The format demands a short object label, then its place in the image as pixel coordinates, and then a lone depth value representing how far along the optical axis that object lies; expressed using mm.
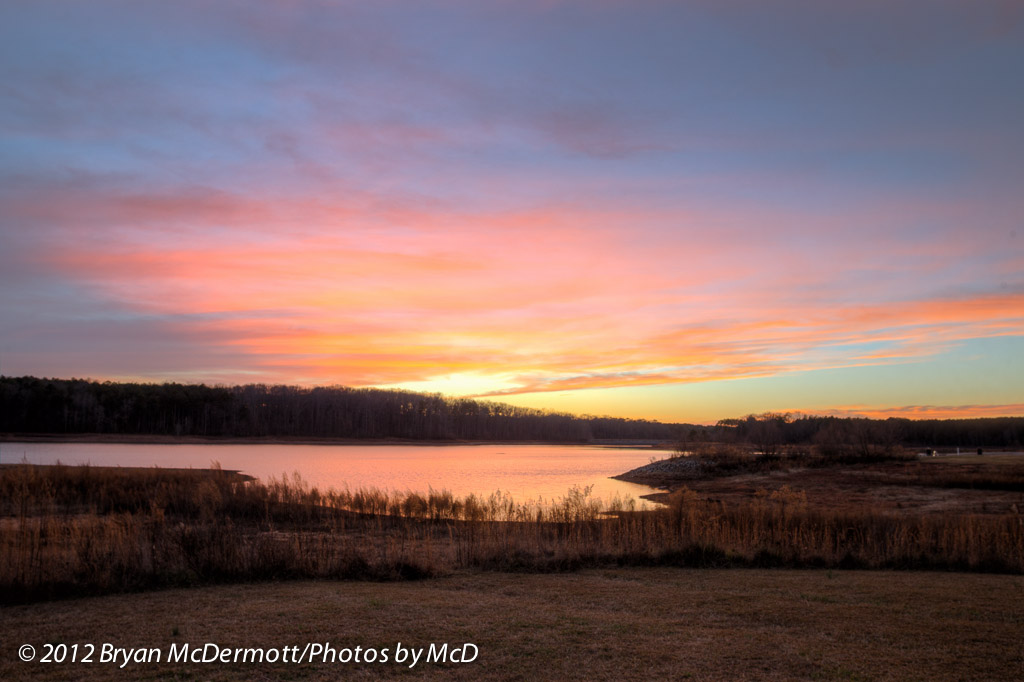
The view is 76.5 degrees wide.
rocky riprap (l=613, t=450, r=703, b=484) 53000
